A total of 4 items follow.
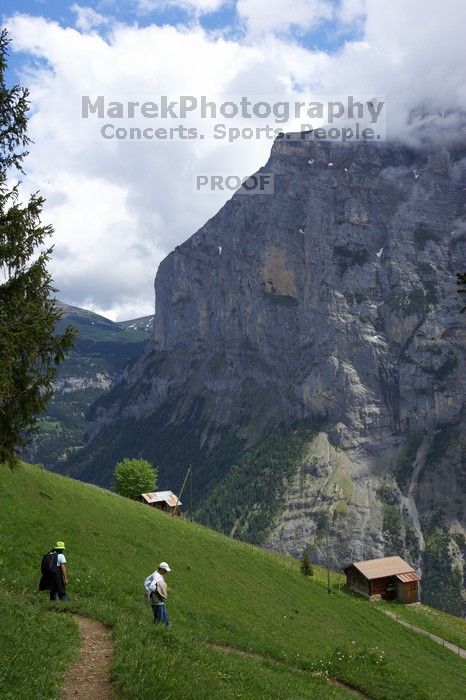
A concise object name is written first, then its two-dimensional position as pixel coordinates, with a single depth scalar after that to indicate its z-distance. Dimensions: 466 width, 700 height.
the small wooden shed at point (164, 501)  88.79
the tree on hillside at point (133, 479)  84.31
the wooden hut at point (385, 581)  79.88
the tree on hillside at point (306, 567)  71.31
